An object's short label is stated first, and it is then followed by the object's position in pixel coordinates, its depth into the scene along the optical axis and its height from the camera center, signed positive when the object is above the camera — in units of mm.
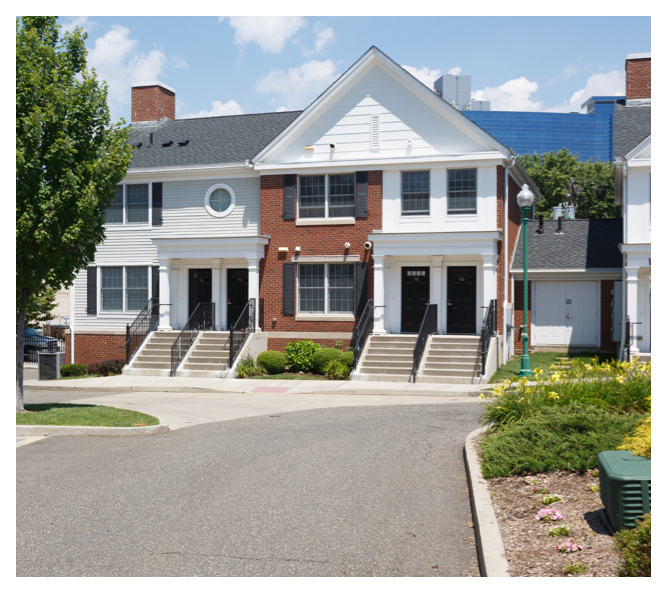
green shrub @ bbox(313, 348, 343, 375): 21875 -2014
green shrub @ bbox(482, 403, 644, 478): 8148 -1824
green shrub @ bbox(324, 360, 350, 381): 21234 -2382
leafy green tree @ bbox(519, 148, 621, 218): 44250 +7103
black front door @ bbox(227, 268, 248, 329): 25281 -29
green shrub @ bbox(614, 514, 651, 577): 4883 -1829
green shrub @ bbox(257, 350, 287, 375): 22234 -2199
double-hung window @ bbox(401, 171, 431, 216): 23000 +3333
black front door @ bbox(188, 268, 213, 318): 25594 +146
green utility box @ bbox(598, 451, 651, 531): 5785 -1672
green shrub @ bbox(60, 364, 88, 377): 24984 -2836
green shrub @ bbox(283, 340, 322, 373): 22328 -2011
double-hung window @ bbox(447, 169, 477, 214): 22578 +3314
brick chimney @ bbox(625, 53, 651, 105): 26438 +8244
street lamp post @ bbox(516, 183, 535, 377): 18672 +2314
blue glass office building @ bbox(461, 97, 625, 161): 143125 +34172
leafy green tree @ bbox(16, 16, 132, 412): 12695 +2511
